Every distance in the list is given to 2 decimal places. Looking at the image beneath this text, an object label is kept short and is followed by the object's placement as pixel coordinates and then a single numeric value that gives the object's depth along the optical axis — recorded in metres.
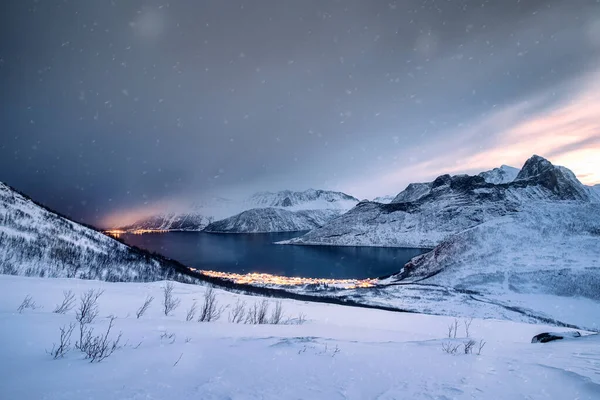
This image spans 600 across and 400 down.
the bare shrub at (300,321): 18.84
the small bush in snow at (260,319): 17.56
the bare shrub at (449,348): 8.28
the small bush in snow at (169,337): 8.22
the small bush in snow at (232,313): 20.24
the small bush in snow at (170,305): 17.96
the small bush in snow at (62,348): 6.05
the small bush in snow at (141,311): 15.43
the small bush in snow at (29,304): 13.29
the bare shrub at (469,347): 8.39
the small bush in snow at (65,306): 14.02
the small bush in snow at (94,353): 5.82
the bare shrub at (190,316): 16.64
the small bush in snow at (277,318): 16.72
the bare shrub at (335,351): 7.42
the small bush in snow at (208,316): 16.84
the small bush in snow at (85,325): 6.23
